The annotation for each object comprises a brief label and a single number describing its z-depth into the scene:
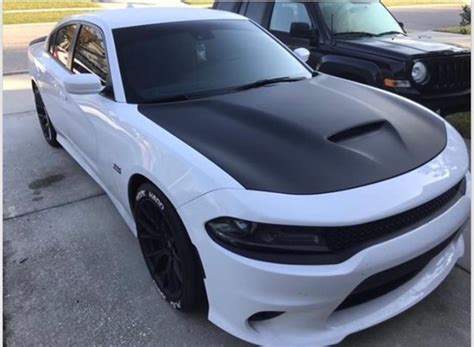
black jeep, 4.80
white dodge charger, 2.00
